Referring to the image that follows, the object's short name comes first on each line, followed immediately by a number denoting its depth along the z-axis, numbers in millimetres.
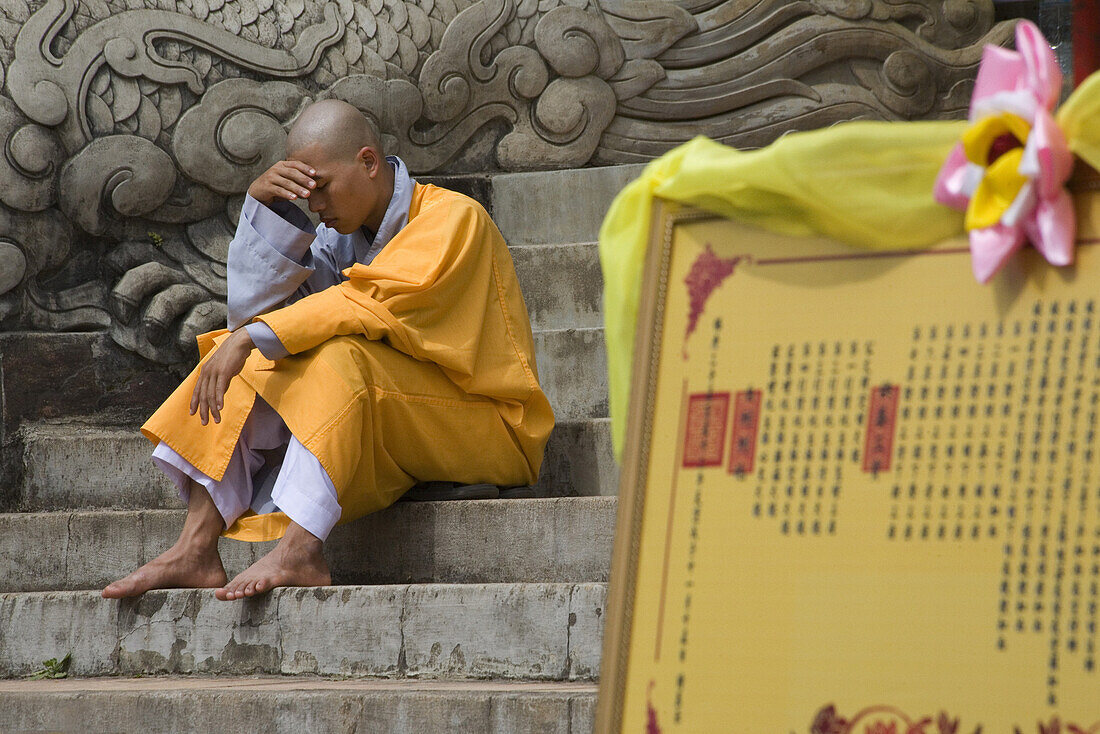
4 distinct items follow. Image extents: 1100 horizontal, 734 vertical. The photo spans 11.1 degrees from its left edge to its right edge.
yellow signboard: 8278
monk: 11167
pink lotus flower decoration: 8572
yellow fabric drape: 9203
